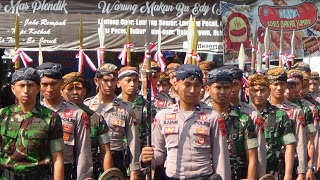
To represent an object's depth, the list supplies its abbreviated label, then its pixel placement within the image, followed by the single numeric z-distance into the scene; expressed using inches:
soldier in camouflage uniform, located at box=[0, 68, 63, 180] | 277.9
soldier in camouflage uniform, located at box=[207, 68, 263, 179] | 317.4
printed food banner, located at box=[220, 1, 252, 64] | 658.8
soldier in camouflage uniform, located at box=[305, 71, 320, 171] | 482.0
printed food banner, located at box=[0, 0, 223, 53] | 635.5
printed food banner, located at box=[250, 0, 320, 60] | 680.4
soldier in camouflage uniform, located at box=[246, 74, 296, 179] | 371.9
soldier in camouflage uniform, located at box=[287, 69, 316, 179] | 446.6
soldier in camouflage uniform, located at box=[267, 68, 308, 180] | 400.5
